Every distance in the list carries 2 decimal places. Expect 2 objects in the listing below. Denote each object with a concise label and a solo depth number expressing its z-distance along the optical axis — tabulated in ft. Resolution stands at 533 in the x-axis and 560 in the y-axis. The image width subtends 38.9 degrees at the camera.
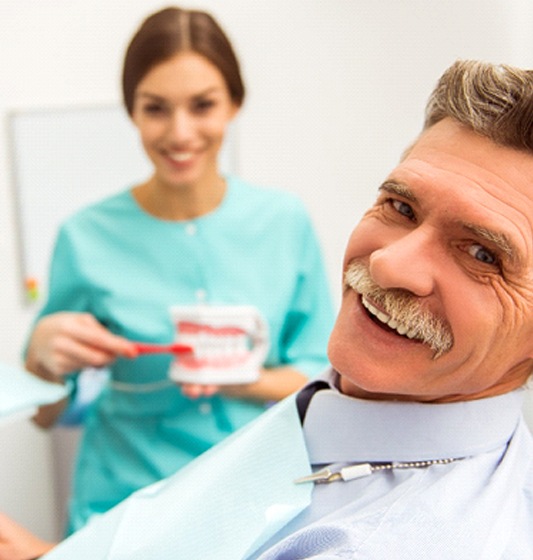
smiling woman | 4.42
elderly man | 2.27
